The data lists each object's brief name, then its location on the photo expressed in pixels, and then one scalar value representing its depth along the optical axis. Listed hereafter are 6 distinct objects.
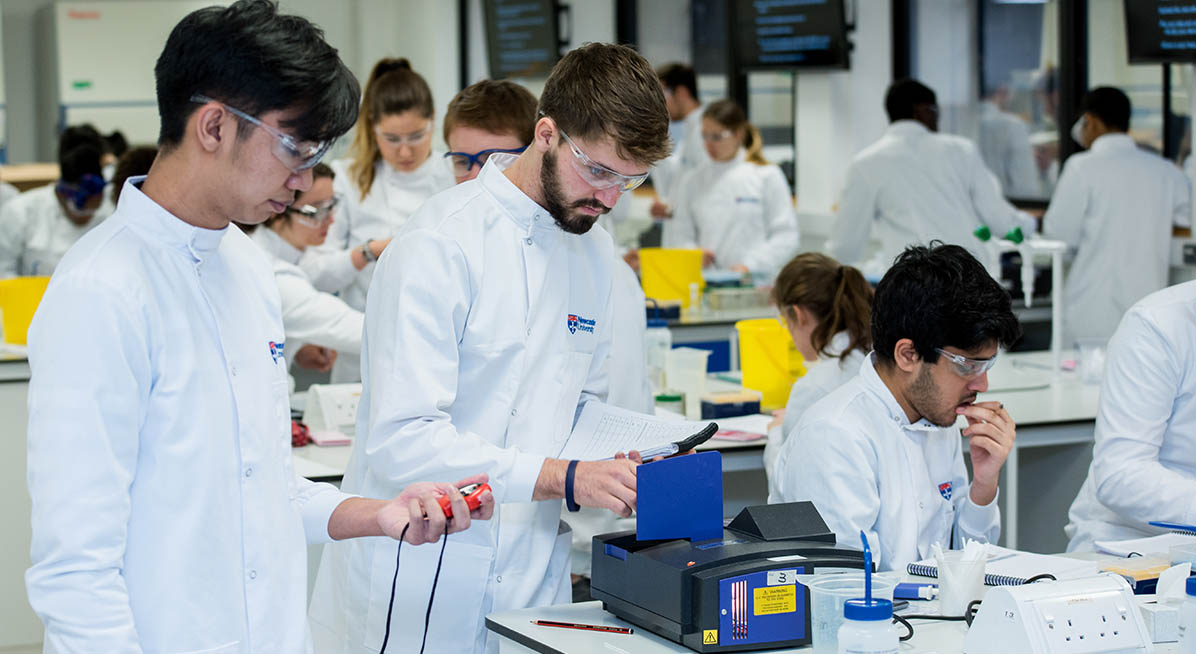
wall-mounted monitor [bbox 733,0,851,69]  6.93
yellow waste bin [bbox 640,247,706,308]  5.71
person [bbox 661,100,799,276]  6.73
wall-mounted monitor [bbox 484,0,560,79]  8.66
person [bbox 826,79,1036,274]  6.07
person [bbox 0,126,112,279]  6.31
